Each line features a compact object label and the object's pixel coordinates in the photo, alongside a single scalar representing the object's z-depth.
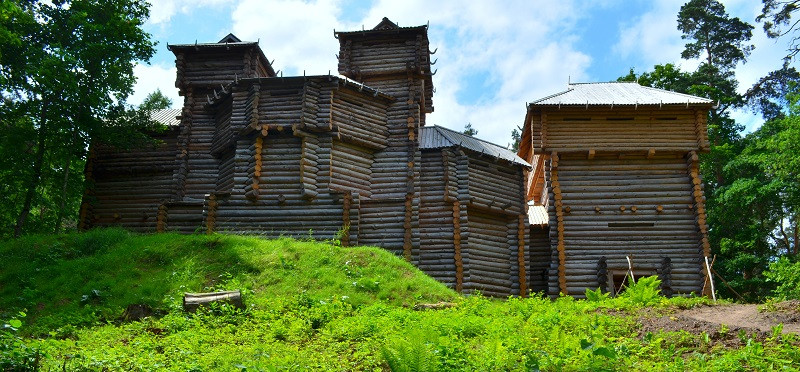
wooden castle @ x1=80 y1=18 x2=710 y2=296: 23.36
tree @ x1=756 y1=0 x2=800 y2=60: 13.88
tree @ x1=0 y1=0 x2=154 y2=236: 23.88
